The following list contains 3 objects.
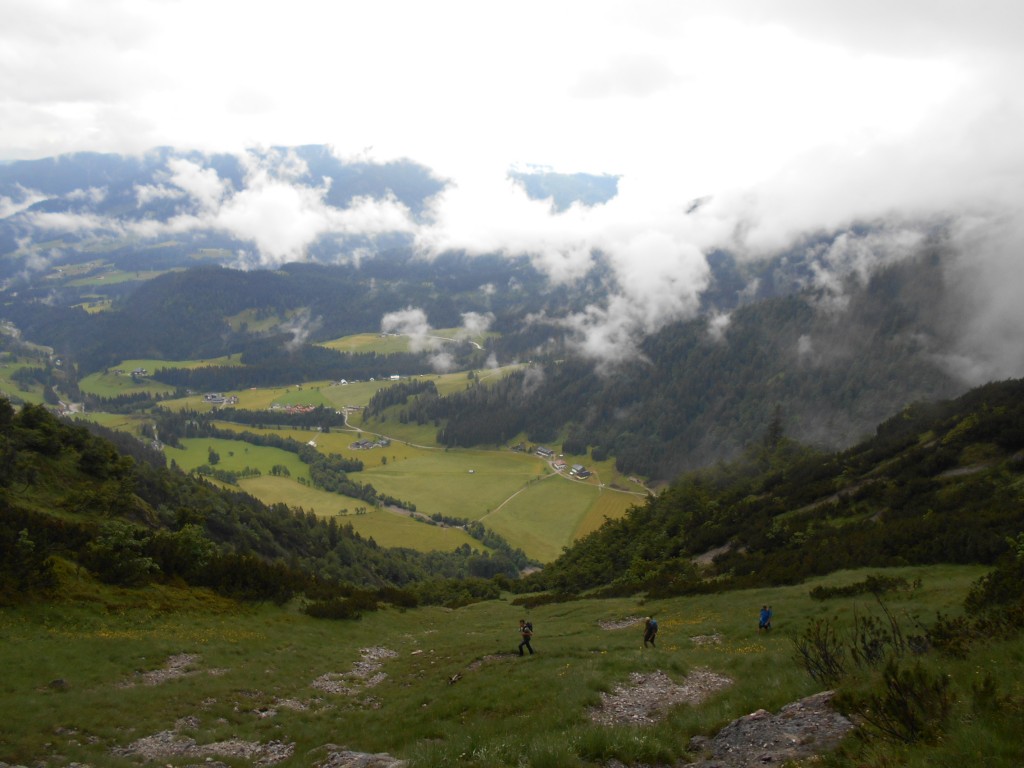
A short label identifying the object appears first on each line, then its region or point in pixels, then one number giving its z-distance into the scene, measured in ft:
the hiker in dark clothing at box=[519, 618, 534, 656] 90.86
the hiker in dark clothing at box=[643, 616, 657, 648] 91.30
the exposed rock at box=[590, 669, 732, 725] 56.18
